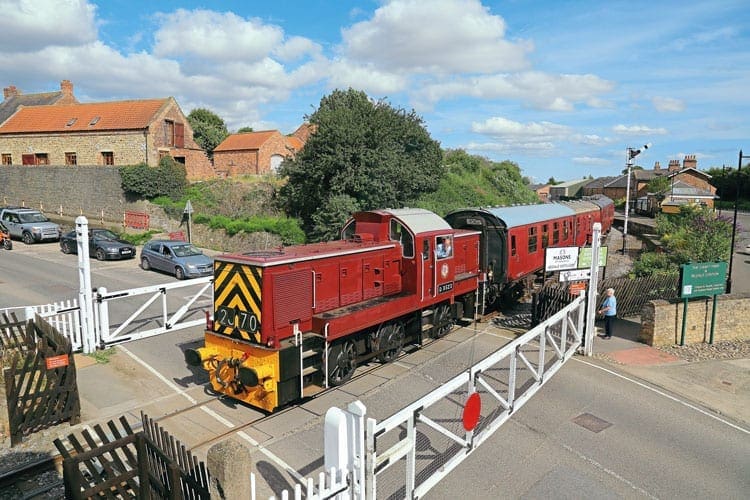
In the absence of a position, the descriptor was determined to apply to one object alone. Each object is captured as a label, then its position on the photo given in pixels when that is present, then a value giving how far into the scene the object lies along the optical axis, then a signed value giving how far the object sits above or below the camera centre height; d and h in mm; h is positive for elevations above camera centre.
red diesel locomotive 8836 -2430
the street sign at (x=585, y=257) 13391 -1818
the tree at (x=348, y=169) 24625 +1146
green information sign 13938 -2567
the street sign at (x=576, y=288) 12749 -2541
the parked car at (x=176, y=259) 20688 -3012
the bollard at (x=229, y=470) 4160 -2399
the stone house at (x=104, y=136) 33781 +4022
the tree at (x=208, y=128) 57156 +7796
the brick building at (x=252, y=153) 39344 +3089
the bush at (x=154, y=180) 31797 +696
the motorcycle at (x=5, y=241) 26306 -2716
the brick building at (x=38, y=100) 44841 +8570
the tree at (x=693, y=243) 20266 -2283
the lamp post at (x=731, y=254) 17102 -2381
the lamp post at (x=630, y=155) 31067 +2297
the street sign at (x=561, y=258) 13383 -1852
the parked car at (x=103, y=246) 24562 -2827
